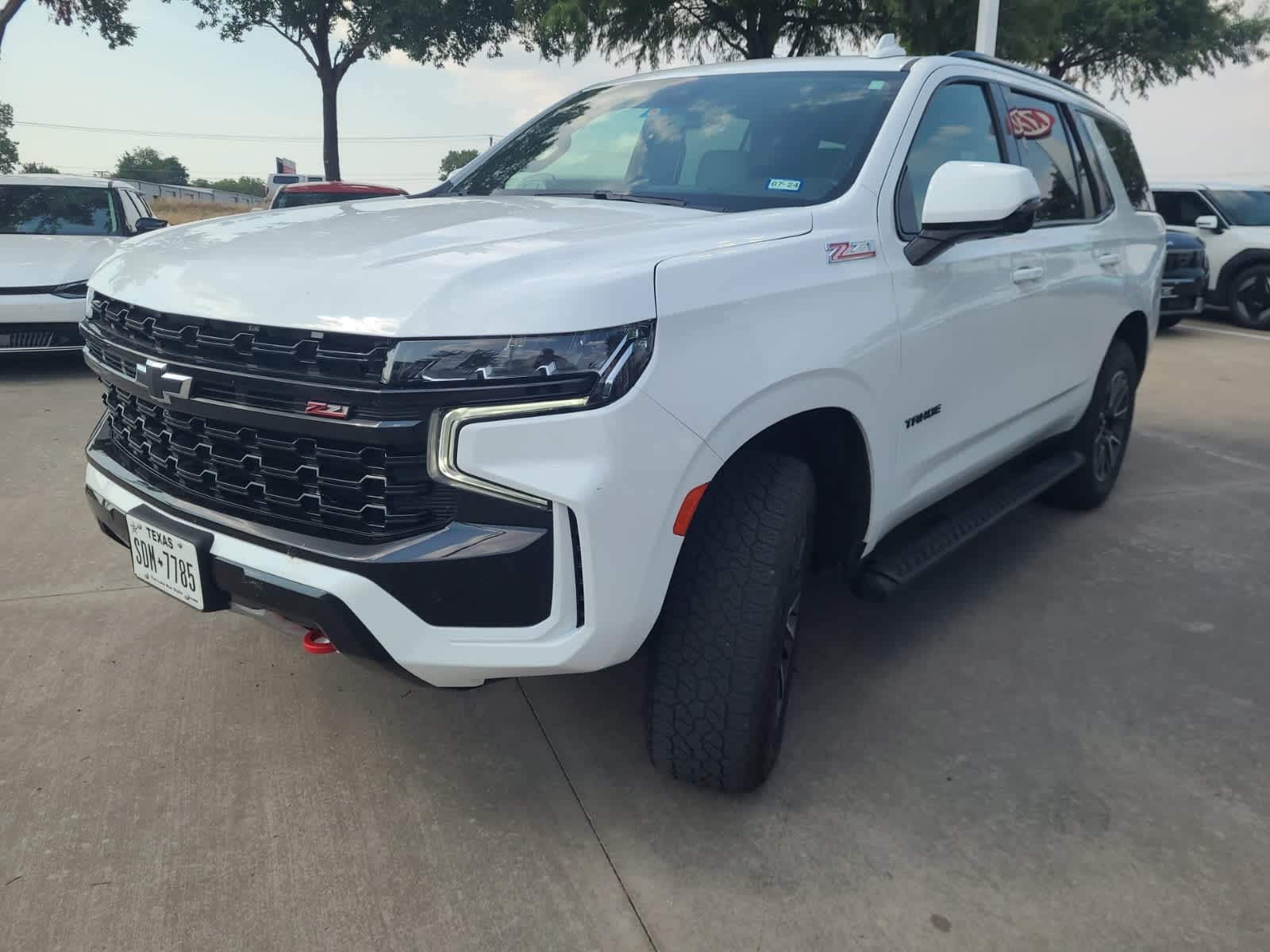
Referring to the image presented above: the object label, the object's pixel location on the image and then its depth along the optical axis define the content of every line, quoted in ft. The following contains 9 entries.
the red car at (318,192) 39.09
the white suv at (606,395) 6.08
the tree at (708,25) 49.37
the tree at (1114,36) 45.93
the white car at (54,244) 24.00
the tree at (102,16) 56.39
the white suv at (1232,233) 38.24
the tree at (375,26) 65.26
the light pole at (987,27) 36.22
